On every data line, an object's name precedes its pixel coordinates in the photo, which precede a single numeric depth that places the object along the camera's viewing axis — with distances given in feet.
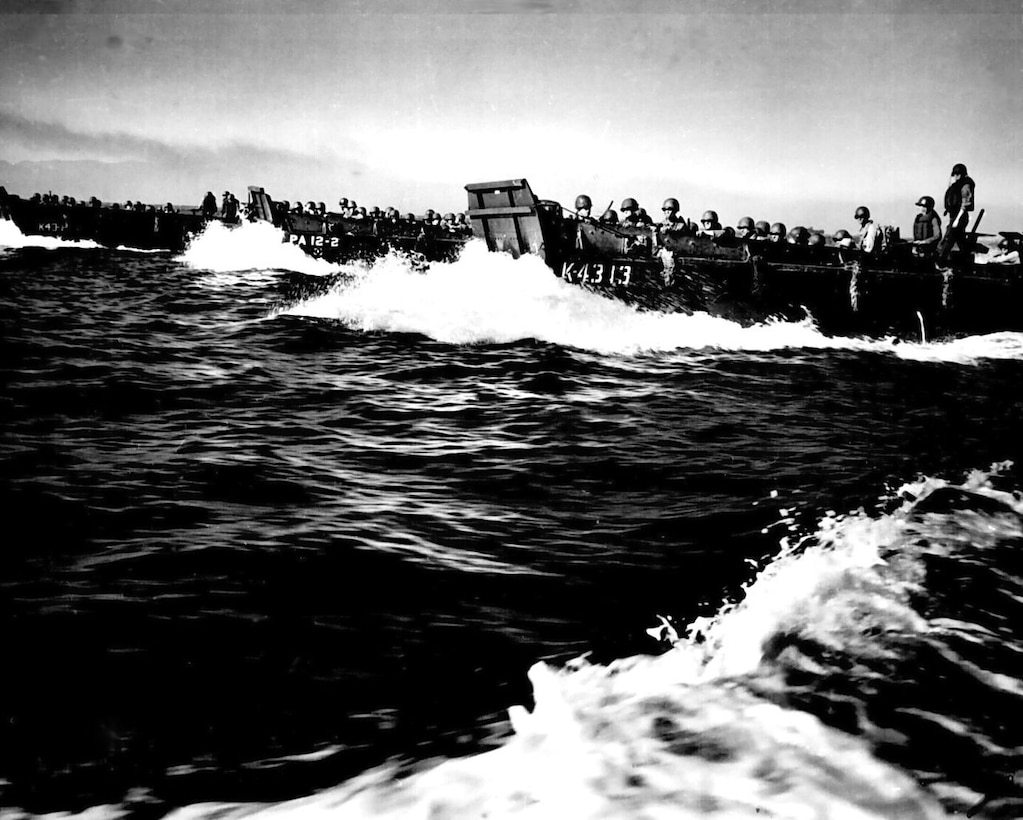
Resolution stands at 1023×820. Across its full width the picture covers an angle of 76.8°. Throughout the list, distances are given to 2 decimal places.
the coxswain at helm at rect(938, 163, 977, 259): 48.38
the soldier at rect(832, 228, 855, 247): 76.43
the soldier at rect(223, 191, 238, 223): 110.01
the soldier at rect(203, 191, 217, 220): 118.21
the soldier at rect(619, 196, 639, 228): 61.62
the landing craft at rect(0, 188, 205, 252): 113.80
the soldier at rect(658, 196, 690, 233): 57.84
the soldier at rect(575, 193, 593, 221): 62.90
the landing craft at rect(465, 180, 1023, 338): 51.08
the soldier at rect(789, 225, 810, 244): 71.41
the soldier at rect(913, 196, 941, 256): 57.00
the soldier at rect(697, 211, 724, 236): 64.54
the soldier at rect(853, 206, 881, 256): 55.06
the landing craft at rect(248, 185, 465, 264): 85.09
